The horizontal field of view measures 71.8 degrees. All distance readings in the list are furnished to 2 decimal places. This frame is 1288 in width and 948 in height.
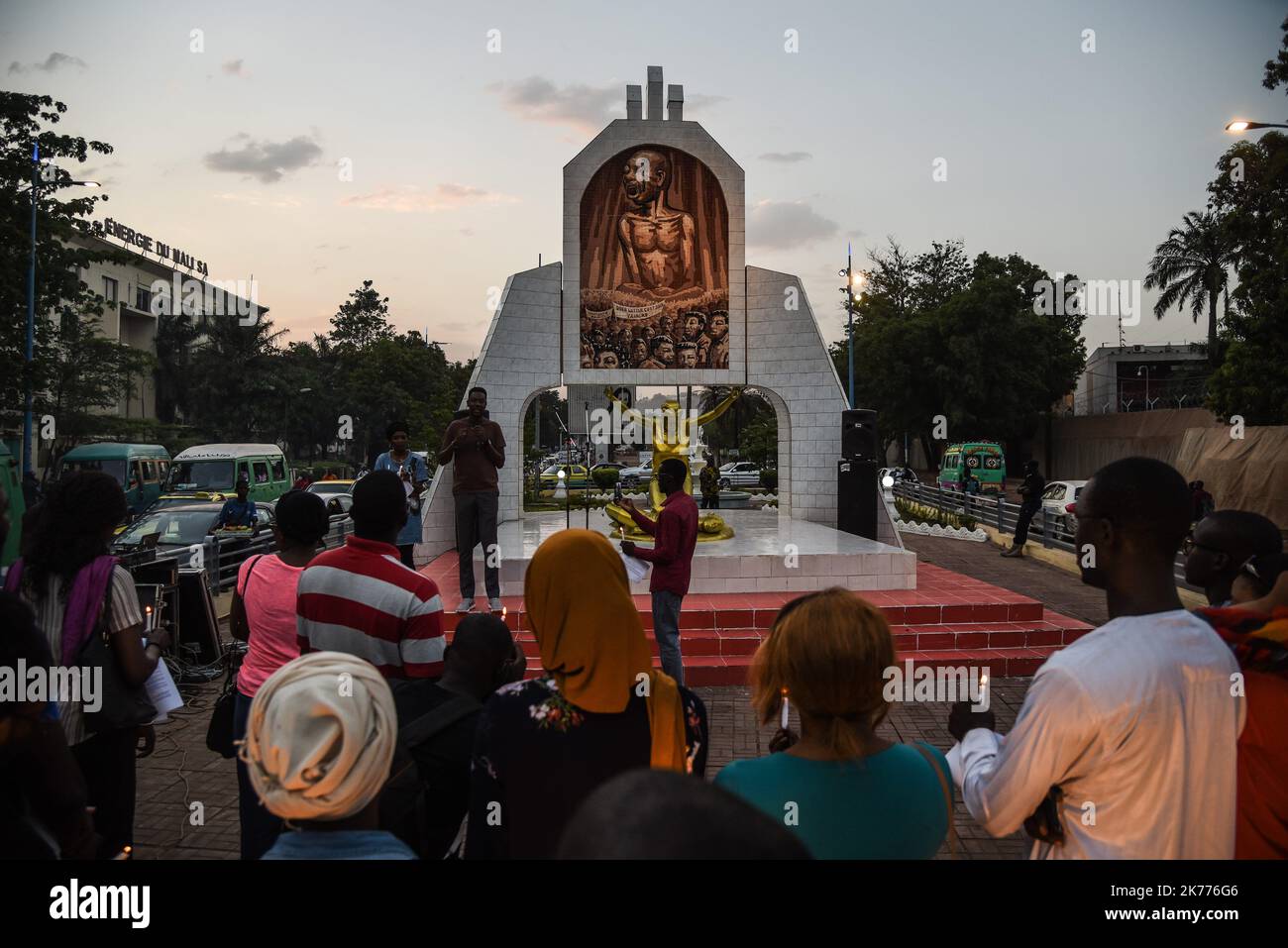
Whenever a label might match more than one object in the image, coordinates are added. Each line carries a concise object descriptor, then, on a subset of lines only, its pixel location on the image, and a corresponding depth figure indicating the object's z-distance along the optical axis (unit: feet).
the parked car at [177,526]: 42.52
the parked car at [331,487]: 79.20
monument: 45.27
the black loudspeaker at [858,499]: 44.34
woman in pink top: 11.48
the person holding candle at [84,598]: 10.56
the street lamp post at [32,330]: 54.80
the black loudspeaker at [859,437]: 45.04
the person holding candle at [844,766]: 6.36
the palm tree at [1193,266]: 131.23
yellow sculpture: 38.52
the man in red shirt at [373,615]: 10.41
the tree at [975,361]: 122.83
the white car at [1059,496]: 68.67
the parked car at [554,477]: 112.98
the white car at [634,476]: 125.06
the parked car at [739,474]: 119.65
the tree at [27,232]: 53.78
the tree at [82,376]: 84.89
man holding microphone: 27.14
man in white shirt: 6.33
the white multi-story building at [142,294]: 134.62
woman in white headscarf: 5.41
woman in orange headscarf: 7.66
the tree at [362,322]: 218.38
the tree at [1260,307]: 57.93
